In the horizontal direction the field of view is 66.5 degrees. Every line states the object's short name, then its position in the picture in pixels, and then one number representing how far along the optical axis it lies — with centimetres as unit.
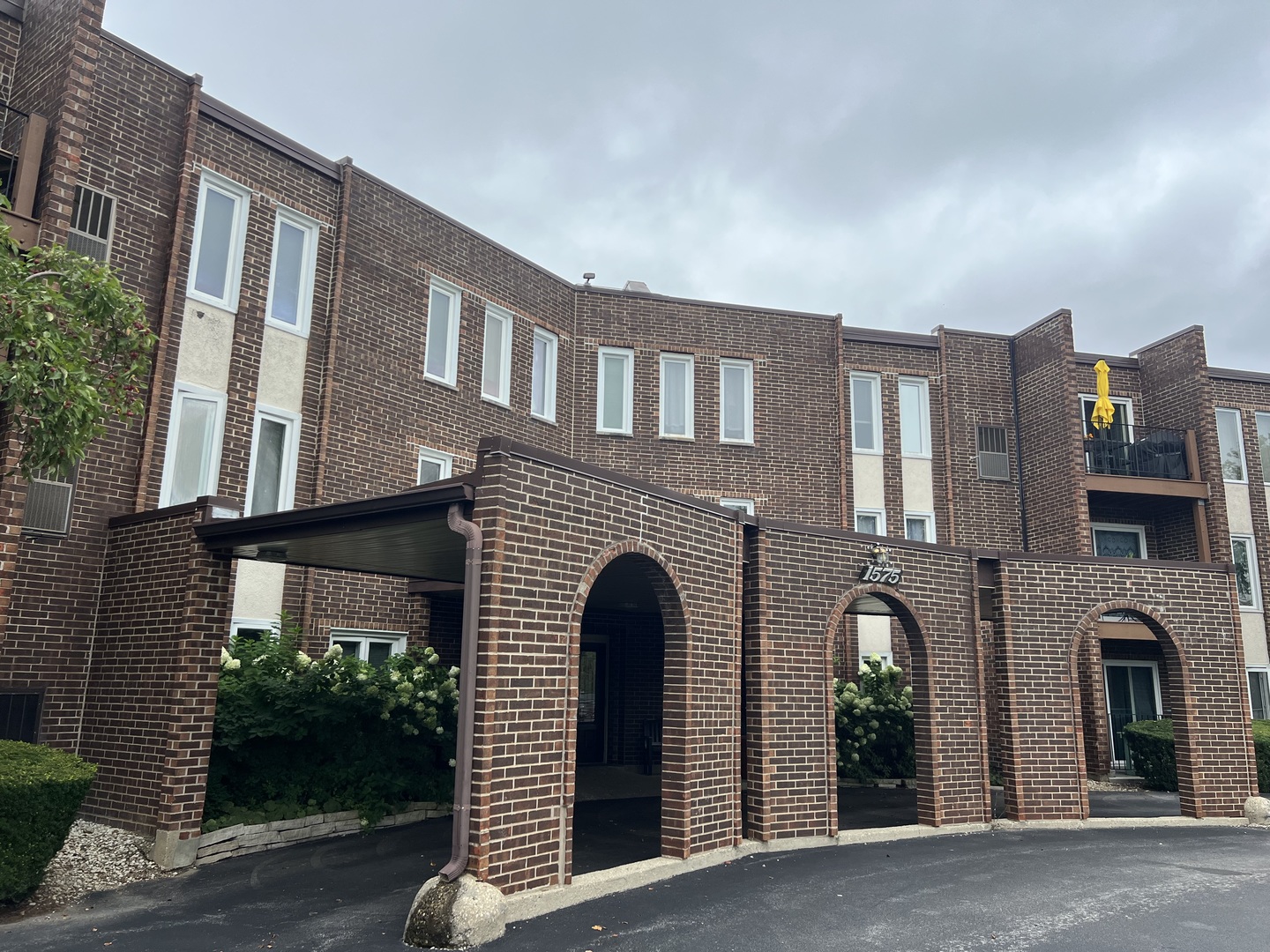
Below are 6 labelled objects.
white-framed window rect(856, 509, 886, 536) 2011
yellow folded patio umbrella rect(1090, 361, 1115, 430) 2100
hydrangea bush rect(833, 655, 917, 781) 1612
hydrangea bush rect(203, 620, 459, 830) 1062
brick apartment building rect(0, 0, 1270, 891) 932
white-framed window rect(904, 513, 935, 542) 2038
